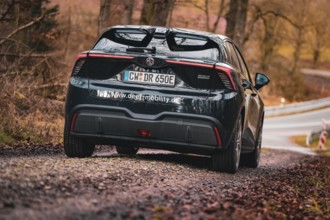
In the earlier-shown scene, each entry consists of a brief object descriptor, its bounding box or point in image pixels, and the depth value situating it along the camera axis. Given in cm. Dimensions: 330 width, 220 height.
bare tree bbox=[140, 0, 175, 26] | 1905
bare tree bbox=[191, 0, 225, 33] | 3179
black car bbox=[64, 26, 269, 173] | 750
